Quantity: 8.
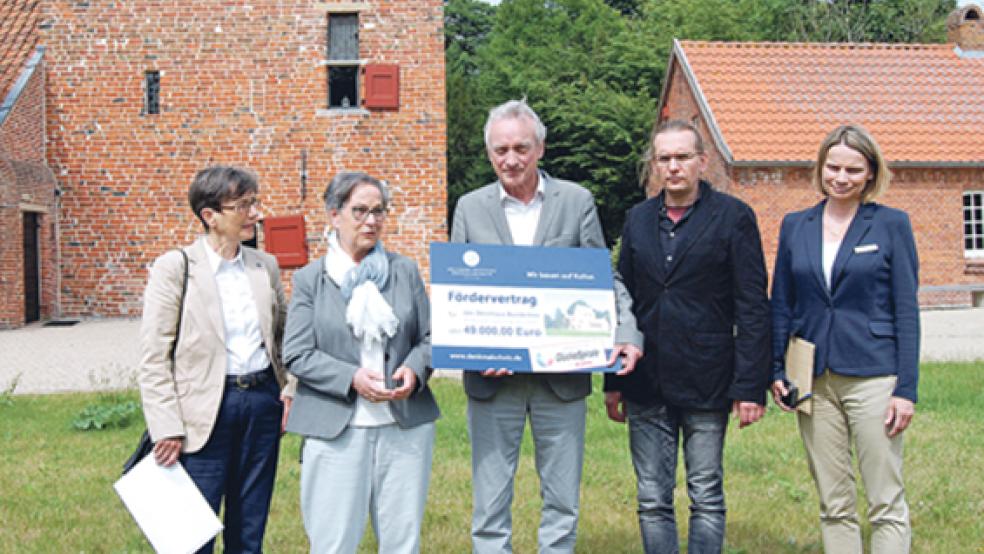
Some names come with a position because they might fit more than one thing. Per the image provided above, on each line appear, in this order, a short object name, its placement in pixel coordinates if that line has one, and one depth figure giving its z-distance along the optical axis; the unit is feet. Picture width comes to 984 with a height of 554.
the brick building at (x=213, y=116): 57.47
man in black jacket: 12.30
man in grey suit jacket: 12.23
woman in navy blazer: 11.95
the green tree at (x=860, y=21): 121.39
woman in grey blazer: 11.40
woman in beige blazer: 11.79
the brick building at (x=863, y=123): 64.54
